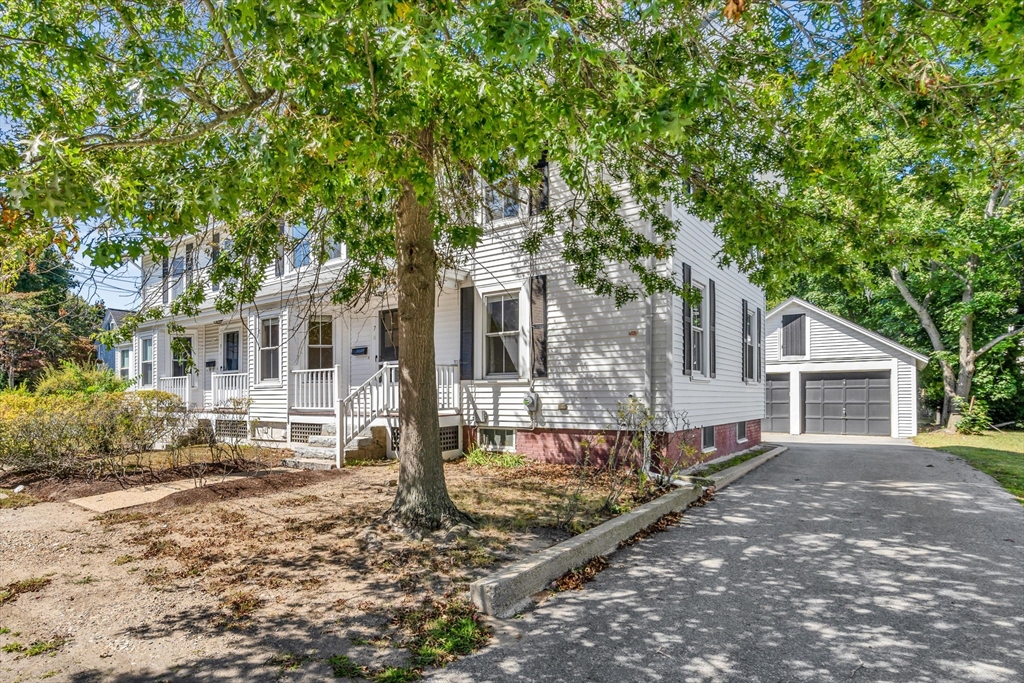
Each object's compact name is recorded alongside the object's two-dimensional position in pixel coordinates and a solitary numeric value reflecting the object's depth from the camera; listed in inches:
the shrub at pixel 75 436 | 348.2
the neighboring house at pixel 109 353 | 993.5
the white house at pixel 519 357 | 392.2
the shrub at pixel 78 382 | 672.4
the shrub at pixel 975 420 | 818.2
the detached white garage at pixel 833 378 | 826.8
